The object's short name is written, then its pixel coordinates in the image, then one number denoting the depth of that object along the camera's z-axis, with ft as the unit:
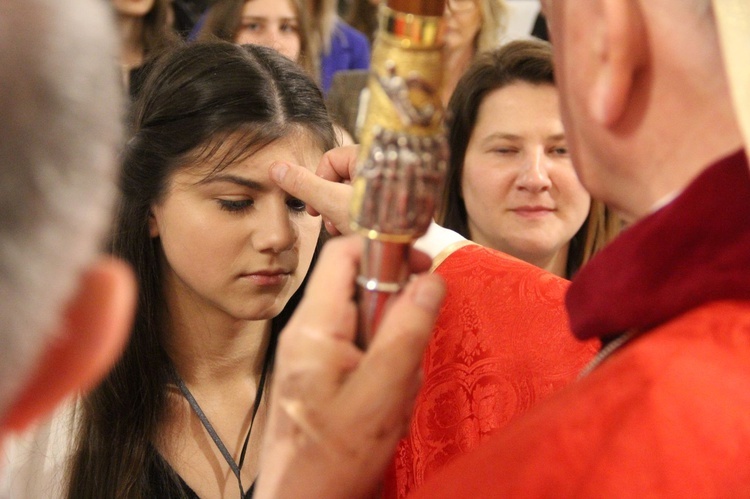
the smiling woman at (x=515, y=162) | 7.52
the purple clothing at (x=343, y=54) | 11.70
